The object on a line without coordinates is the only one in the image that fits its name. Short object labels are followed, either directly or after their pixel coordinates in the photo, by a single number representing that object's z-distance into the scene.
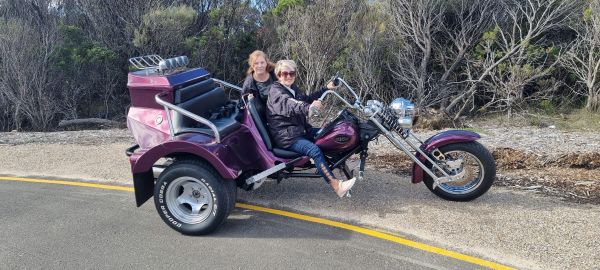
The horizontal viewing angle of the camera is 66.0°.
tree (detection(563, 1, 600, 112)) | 13.39
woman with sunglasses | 4.78
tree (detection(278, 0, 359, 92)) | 14.03
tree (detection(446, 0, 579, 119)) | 13.77
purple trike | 4.59
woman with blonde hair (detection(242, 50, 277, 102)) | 5.47
